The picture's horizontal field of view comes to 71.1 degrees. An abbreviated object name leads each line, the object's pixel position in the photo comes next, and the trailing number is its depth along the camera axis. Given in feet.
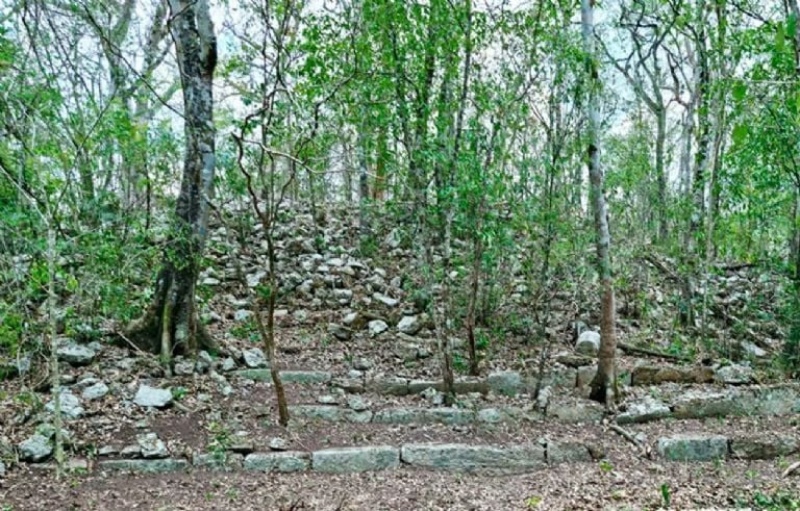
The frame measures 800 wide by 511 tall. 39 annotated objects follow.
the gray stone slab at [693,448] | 12.89
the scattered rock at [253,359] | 17.06
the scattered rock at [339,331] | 20.57
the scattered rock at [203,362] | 15.90
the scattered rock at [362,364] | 18.43
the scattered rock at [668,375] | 17.75
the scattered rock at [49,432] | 11.51
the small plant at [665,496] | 9.87
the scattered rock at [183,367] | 15.37
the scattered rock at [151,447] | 11.76
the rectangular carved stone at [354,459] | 12.16
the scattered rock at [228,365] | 16.48
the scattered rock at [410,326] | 20.88
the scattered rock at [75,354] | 14.74
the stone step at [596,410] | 14.66
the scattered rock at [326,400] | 15.33
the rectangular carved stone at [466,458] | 12.51
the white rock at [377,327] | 20.86
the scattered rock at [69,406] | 12.42
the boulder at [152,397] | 13.44
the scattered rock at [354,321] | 21.21
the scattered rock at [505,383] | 16.89
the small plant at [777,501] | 9.66
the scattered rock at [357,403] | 15.01
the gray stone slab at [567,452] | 12.87
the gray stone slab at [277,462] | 11.97
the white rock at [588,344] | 19.21
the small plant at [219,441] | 12.02
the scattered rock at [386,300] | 22.52
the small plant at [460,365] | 17.98
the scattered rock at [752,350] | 19.63
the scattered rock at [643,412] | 14.88
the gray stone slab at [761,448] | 12.96
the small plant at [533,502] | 10.59
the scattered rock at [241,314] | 20.85
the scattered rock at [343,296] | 22.94
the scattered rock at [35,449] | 11.03
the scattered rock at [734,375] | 17.62
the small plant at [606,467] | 12.09
